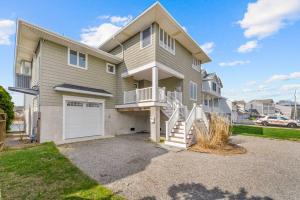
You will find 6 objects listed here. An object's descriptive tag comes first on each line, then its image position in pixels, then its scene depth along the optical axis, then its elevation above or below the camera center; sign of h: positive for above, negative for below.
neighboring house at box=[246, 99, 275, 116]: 52.00 +0.09
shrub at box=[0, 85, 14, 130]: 11.88 +0.25
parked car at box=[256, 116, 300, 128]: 22.70 -2.26
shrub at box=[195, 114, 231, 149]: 7.63 -1.43
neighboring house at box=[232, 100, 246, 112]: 55.47 +0.66
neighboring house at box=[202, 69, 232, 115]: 23.23 +2.98
